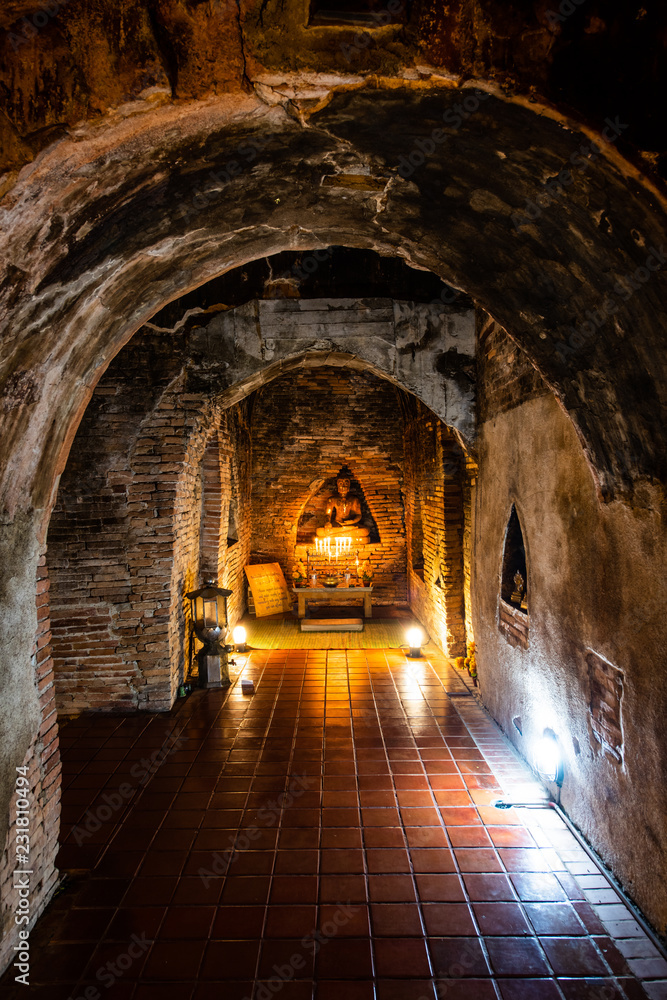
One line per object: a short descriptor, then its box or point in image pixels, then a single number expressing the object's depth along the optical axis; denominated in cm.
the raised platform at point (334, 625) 912
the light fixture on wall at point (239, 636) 797
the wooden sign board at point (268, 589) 1023
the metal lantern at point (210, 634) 659
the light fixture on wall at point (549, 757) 398
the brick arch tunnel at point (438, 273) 205
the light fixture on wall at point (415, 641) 751
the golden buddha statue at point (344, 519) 1128
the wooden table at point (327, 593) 948
